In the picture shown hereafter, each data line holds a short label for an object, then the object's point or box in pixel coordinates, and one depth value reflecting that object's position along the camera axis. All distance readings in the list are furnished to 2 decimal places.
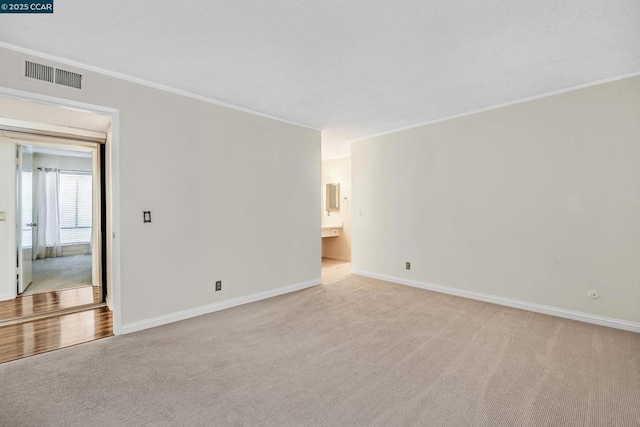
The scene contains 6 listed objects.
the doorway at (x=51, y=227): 3.01
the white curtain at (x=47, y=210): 4.66
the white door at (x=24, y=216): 3.99
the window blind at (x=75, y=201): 4.95
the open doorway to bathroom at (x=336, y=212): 6.83
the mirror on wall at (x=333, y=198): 7.04
